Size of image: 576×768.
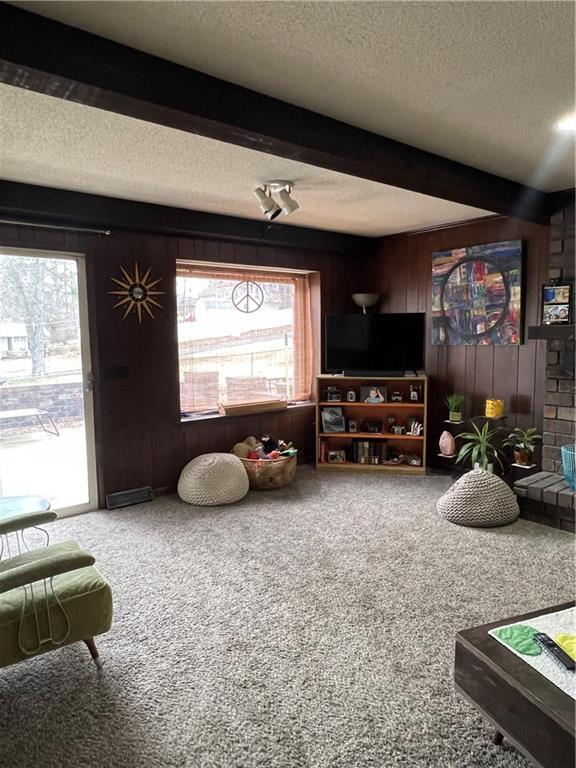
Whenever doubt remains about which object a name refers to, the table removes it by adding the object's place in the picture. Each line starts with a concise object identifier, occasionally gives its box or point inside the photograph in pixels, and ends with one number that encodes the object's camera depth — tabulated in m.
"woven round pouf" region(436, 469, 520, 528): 3.58
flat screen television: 4.92
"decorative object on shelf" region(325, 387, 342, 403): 5.22
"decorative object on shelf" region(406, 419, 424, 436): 4.97
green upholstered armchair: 1.92
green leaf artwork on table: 1.66
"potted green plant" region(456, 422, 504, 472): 4.14
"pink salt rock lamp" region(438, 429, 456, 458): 4.67
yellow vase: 4.33
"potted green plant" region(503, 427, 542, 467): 4.07
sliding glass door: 3.65
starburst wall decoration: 4.07
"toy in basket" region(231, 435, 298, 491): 4.43
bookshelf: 5.04
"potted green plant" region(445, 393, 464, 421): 4.66
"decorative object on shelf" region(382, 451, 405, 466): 5.06
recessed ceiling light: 2.31
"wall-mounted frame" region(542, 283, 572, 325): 3.76
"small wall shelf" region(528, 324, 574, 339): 3.60
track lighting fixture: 3.28
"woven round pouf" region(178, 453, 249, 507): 4.09
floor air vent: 4.06
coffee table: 1.42
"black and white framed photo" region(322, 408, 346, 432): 5.16
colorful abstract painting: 4.27
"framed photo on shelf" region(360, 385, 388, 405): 5.09
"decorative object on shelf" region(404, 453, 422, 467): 4.96
